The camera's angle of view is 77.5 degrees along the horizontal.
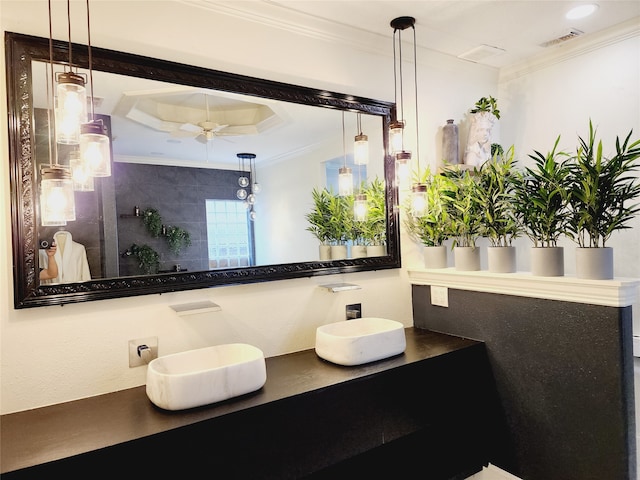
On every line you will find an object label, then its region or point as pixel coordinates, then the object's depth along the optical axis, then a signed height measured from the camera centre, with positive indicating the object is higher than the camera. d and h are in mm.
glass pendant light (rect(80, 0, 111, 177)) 1230 +298
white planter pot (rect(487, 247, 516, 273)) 2037 -160
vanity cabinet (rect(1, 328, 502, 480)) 1254 -692
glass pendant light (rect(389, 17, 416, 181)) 2151 +773
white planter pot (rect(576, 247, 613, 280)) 1657 -161
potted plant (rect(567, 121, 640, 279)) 1607 +90
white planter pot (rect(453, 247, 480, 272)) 2217 -161
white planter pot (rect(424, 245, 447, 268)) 2418 -156
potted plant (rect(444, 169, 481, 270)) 2135 +61
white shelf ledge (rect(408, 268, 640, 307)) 1603 -277
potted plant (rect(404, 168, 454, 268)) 2320 +54
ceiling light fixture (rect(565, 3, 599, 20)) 2117 +1161
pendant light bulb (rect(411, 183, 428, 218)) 2199 +186
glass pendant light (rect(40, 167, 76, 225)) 1319 +167
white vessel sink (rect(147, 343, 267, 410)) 1408 -526
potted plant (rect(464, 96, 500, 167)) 2643 +624
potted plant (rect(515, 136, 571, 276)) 1752 +77
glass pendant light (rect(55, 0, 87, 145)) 1195 +423
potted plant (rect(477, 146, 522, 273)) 2002 +84
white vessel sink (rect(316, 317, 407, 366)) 1802 -523
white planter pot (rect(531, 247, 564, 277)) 1833 -161
